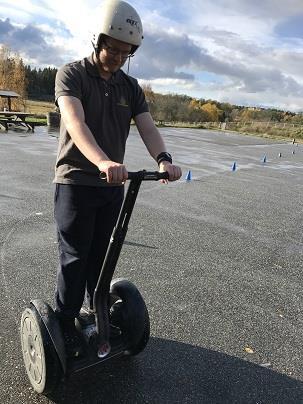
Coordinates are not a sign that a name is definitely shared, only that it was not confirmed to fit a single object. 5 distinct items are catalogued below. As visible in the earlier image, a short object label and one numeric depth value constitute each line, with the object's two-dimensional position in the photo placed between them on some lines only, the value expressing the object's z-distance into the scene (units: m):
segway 2.52
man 2.37
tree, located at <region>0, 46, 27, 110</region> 39.34
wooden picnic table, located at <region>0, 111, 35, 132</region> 21.72
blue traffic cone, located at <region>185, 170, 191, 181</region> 10.52
